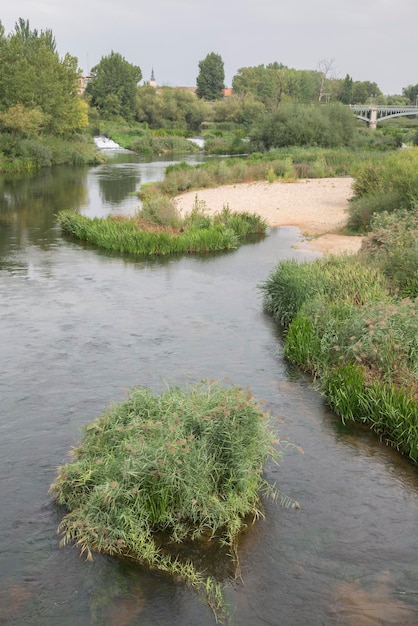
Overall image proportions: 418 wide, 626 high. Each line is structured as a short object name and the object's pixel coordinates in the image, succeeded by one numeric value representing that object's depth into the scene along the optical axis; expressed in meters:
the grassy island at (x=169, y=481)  7.44
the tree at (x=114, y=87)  100.25
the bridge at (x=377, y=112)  101.38
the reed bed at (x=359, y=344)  10.27
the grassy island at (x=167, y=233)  22.66
